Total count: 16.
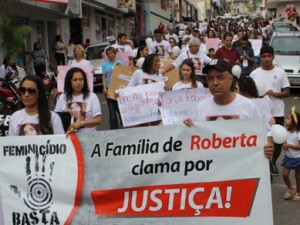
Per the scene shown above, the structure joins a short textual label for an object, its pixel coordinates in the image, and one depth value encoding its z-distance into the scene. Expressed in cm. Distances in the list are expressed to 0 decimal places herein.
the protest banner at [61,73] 923
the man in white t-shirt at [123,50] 1163
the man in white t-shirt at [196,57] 963
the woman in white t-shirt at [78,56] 986
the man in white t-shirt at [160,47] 1403
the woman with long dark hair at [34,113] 452
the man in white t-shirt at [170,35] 1959
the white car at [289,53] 1448
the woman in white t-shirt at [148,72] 788
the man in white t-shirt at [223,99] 409
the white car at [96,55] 1807
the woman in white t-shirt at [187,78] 712
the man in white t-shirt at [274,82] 693
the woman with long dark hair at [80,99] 551
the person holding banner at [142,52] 1143
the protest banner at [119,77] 908
